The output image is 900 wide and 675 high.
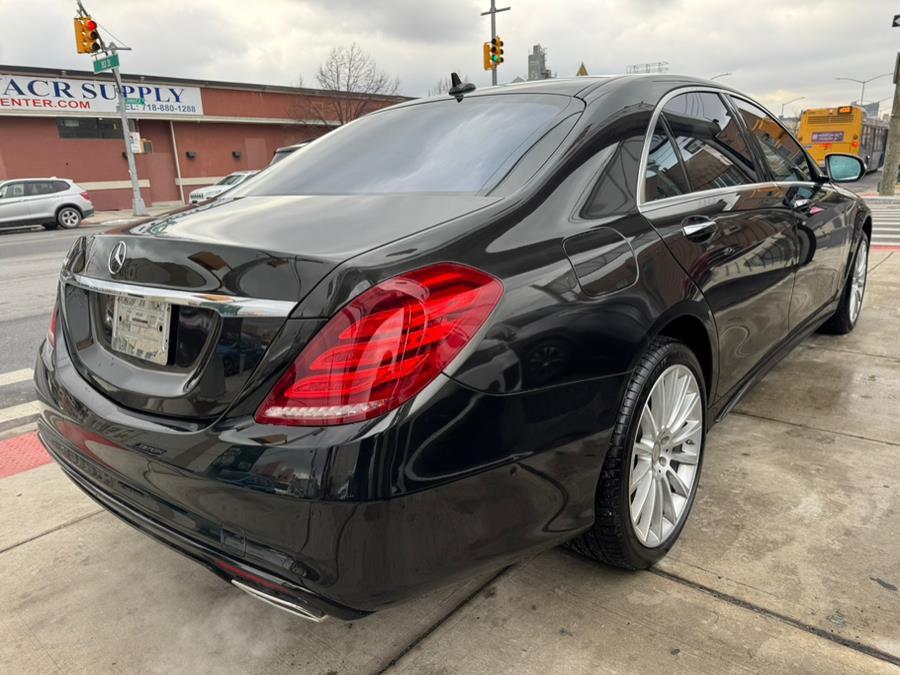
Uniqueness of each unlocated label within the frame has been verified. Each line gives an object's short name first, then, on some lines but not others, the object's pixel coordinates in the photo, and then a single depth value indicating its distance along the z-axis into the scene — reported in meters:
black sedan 1.49
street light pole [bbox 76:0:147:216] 22.77
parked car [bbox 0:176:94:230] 18.84
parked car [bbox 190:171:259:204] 20.62
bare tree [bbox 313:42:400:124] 34.84
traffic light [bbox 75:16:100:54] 18.92
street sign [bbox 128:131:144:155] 24.25
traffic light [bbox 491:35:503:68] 20.78
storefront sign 25.39
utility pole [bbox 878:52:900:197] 19.61
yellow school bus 25.14
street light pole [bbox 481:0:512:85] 21.15
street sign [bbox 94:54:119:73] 22.29
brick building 25.92
